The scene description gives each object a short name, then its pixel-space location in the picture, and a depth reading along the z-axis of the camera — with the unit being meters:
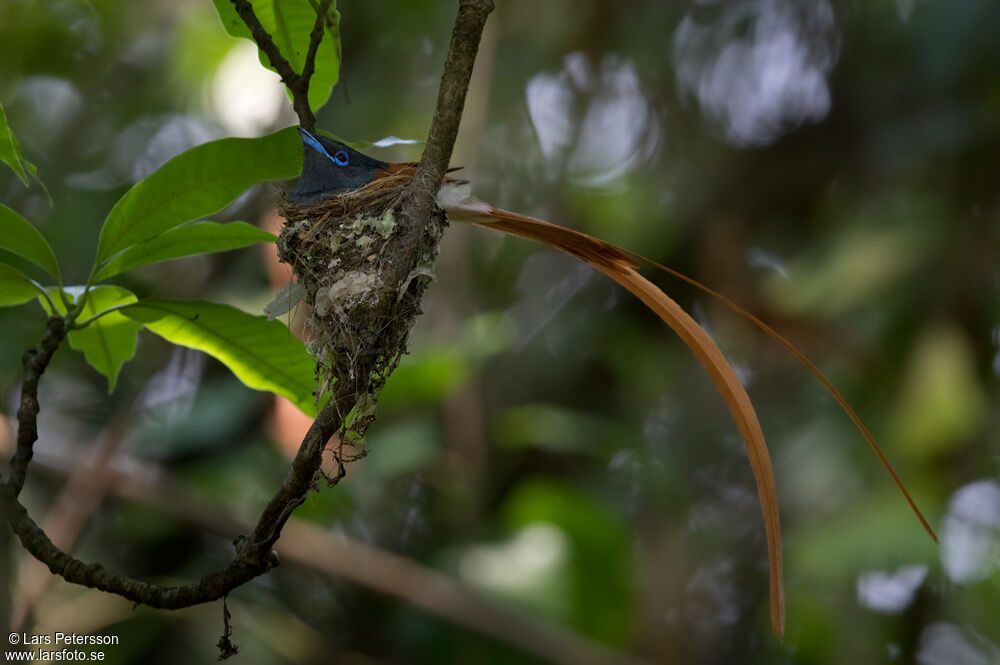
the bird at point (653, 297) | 5.00
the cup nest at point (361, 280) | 5.05
